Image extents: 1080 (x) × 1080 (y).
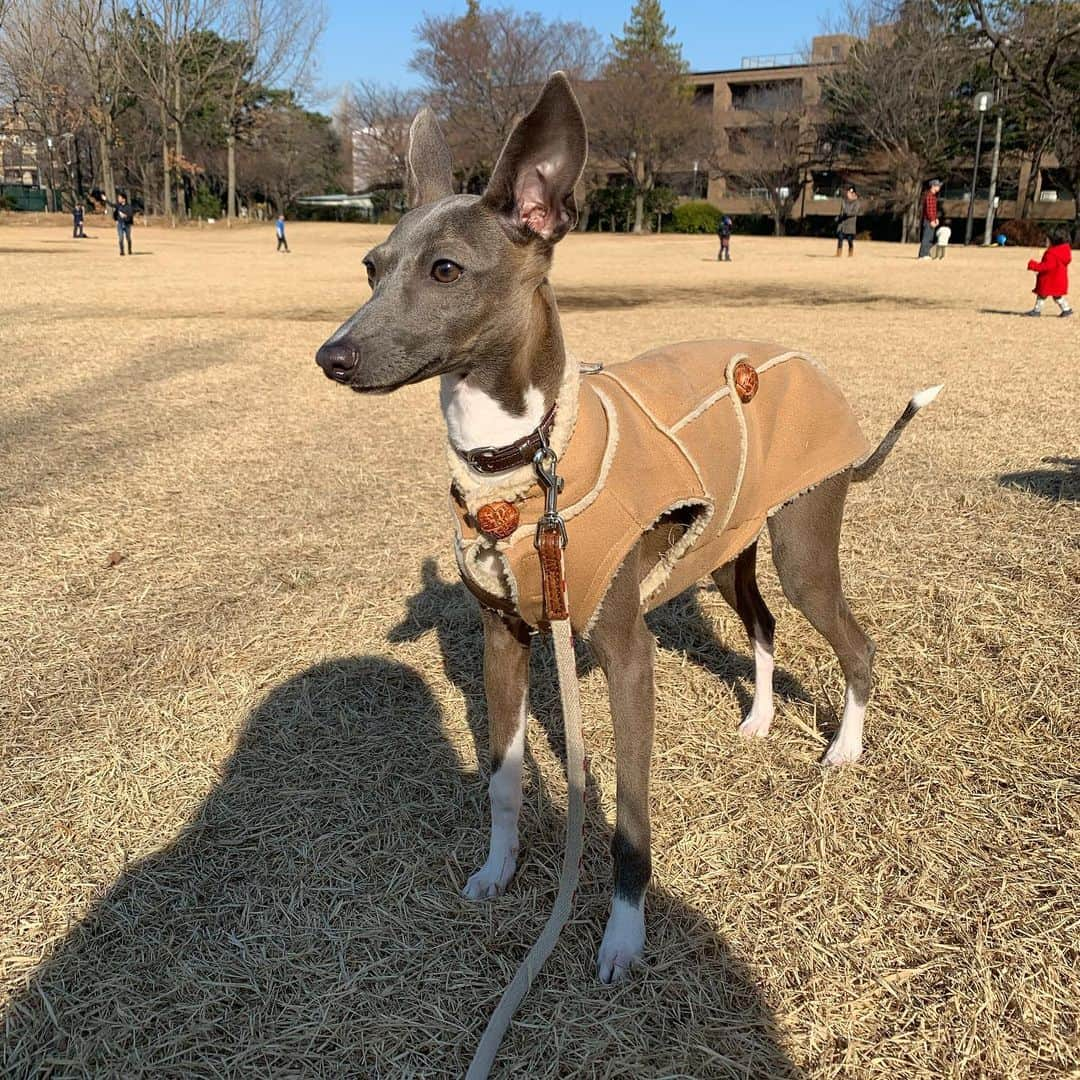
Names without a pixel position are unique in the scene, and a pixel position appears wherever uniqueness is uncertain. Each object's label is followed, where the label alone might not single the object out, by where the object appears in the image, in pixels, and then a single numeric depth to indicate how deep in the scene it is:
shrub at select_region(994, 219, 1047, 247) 34.88
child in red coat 13.05
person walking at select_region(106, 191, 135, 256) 26.33
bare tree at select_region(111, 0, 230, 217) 45.91
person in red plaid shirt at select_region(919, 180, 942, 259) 23.61
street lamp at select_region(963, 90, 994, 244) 32.81
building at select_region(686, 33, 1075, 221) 46.19
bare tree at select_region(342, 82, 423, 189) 58.56
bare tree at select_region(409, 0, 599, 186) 48.75
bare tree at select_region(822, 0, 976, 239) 41.31
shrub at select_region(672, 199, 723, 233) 50.28
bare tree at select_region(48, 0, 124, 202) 44.44
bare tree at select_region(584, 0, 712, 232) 49.91
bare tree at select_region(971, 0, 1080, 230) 32.72
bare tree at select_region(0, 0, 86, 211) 45.59
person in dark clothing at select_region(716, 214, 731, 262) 27.53
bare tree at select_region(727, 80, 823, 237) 52.31
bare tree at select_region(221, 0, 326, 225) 48.94
